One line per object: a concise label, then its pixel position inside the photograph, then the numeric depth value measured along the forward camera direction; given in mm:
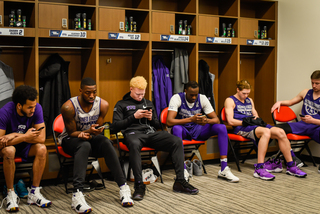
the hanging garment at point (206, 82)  4977
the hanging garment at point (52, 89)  4020
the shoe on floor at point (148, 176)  3621
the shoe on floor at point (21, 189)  3175
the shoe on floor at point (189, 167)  3876
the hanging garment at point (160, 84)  4551
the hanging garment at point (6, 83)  3719
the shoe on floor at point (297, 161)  4137
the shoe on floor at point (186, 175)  3519
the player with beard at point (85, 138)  2869
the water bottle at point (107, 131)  3965
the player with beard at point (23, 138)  2842
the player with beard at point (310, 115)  4195
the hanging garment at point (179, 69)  4727
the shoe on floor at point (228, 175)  3668
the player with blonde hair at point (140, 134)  3221
